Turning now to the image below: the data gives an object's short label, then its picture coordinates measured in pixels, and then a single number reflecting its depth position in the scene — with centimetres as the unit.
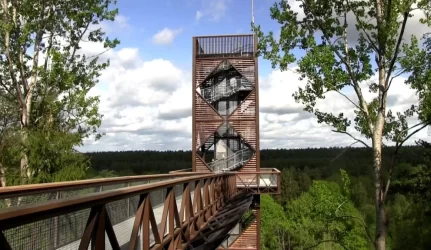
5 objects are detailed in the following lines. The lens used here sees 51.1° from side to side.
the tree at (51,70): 1410
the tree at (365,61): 1205
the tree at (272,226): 4581
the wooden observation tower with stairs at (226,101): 2639
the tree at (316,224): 3678
